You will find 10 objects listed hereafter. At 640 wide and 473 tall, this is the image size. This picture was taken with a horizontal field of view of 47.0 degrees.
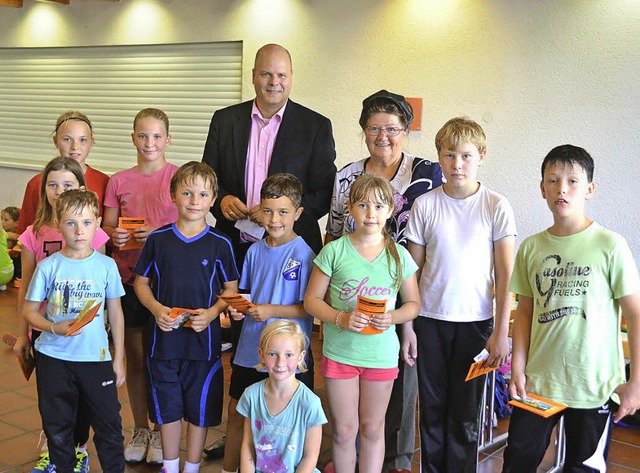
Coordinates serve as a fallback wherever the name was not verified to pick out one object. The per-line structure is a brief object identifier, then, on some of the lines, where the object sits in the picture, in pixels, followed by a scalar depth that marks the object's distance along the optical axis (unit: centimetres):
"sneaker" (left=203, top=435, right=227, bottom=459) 370
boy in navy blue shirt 315
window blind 763
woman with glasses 307
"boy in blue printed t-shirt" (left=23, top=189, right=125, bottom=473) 304
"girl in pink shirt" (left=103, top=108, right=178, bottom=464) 350
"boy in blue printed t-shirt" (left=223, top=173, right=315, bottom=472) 308
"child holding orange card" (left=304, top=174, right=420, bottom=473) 288
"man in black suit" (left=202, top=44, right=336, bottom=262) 342
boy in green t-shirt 248
